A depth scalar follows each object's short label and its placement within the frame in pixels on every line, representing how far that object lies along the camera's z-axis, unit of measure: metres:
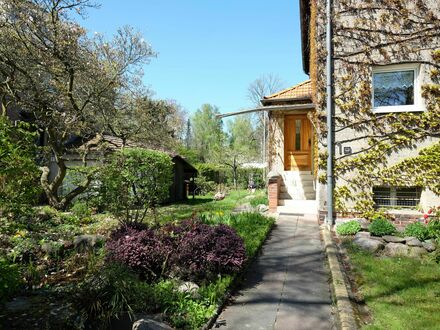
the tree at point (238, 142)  27.86
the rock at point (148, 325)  3.42
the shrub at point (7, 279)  3.61
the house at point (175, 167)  14.86
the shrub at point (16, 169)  3.68
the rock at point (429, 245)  6.77
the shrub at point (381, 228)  7.75
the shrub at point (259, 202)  12.62
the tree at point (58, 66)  11.47
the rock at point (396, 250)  6.73
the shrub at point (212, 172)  28.36
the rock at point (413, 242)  6.89
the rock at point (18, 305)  4.25
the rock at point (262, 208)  11.28
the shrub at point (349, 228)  8.11
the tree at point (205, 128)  56.03
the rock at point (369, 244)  6.89
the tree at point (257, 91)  45.03
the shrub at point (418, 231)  7.29
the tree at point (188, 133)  58.74
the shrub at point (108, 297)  3.91
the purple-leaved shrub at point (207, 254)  5.16
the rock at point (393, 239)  7.18
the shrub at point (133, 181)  7.04
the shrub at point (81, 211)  10.28
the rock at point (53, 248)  6.52
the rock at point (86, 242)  6.82
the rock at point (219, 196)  20.14
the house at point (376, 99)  8.52
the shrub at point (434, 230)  7.13
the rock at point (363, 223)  8.30
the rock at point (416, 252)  6.62
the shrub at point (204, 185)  23.71
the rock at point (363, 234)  7.68
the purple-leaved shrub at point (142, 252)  5.12
